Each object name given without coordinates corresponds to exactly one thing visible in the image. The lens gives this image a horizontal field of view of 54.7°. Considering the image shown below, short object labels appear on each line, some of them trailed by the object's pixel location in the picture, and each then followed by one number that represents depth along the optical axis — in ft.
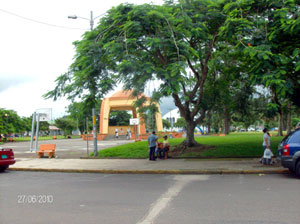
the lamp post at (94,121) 55.15
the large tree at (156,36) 37.01
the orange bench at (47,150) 61.52
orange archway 155.02
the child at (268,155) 39.40
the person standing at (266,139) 39.86
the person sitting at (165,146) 52.65
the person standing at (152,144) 50.37
